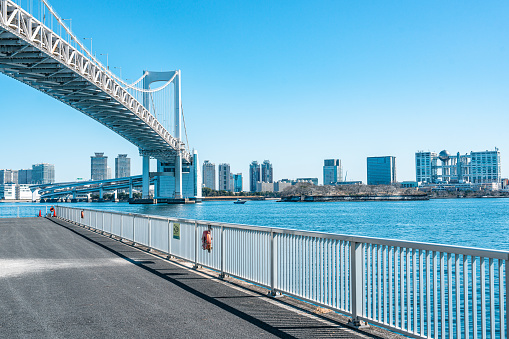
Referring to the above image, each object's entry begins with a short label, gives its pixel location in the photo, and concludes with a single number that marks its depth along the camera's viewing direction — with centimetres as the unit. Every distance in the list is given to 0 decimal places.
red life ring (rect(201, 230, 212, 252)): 1012
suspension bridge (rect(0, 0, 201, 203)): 4210
